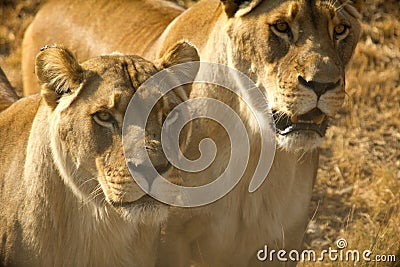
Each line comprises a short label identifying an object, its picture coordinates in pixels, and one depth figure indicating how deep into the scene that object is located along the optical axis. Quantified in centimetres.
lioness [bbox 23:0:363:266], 827
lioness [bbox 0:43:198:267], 748
